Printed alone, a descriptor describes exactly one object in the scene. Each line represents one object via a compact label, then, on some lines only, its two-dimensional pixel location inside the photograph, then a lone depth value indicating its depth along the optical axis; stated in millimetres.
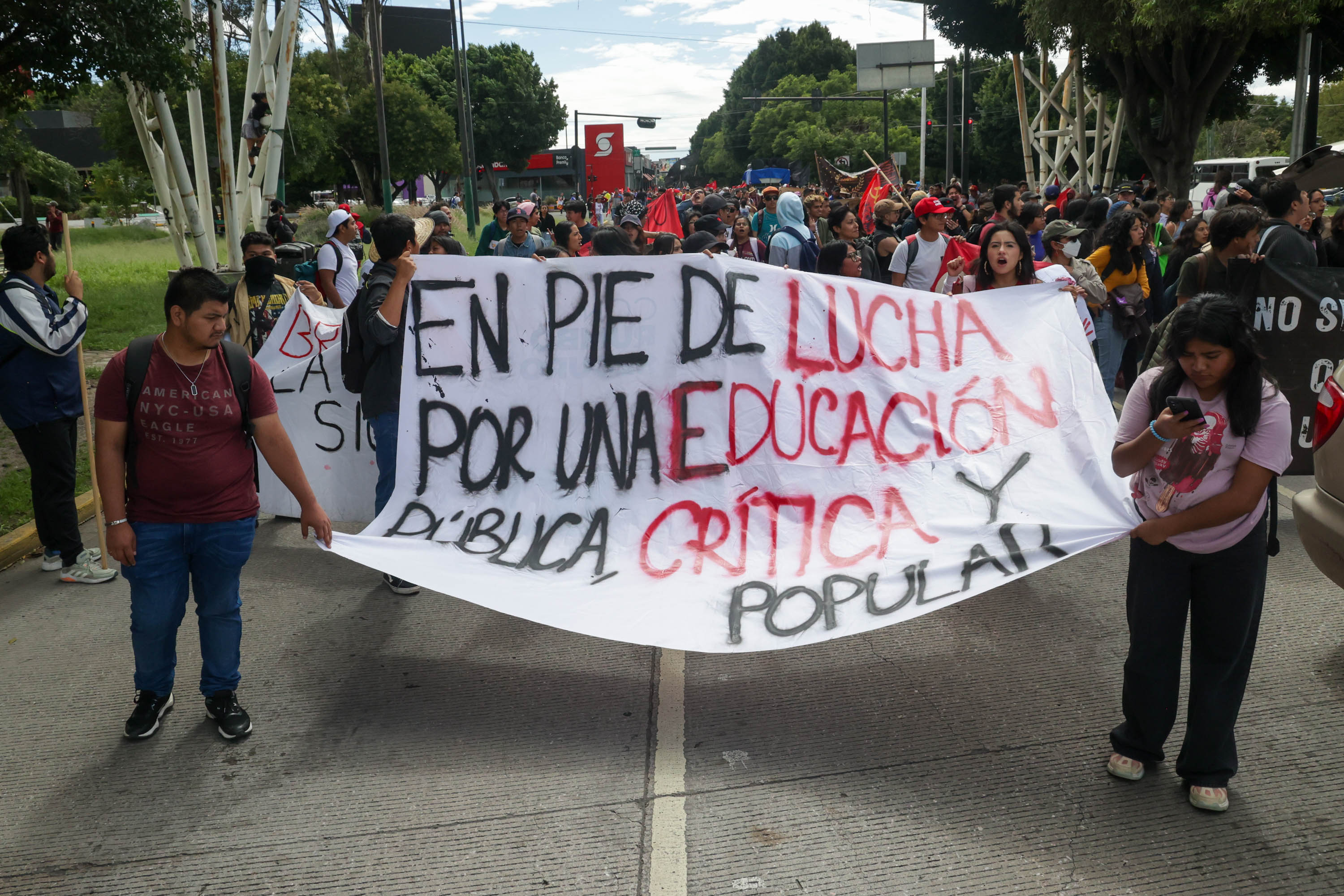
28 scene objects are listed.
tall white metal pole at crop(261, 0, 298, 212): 15820
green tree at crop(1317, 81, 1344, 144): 78750
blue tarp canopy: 50062
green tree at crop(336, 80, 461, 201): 48219
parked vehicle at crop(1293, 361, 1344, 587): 4152
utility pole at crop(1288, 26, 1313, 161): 17547
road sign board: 47312
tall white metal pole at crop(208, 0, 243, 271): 13891
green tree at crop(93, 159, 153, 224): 46781
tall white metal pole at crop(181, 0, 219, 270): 14539
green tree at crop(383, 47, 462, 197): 56656
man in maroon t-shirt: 3777
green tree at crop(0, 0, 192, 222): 8891
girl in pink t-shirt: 3162
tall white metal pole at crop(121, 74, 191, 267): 14172
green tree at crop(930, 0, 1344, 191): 20312
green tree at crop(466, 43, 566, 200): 68688
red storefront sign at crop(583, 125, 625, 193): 62781
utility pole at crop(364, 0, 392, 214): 24844
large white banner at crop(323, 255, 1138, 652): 4125
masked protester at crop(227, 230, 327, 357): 6781
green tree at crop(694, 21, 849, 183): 115000
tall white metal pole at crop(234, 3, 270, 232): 15367
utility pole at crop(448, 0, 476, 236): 35375
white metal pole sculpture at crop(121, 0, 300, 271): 14195
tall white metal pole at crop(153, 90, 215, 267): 13617
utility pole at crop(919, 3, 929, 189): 42500
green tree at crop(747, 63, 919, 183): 77625
